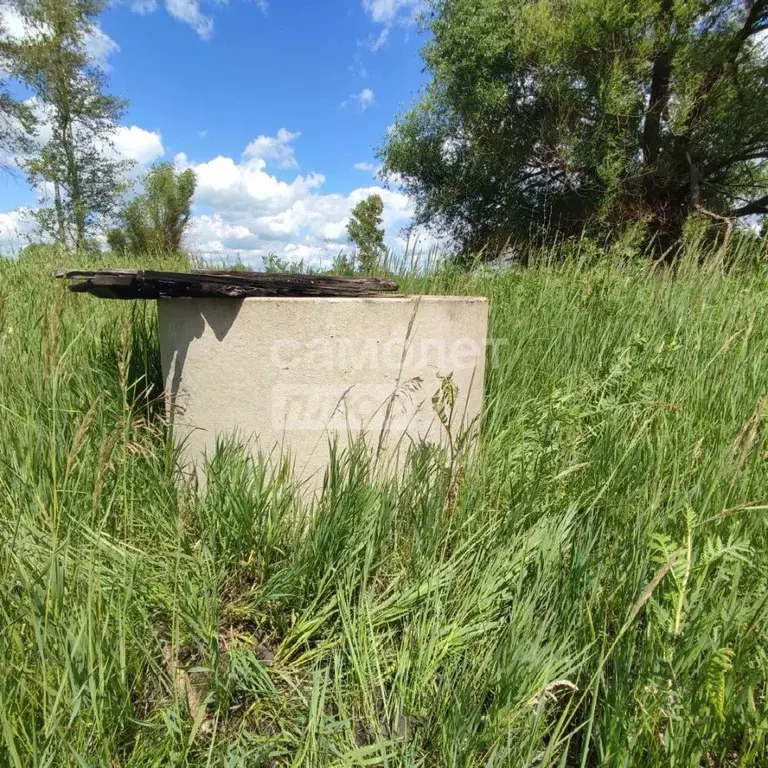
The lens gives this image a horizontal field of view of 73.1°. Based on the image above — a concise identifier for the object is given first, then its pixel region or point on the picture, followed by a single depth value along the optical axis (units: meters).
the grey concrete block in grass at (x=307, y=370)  1.80
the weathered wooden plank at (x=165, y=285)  1.70
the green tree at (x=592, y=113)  9.24
